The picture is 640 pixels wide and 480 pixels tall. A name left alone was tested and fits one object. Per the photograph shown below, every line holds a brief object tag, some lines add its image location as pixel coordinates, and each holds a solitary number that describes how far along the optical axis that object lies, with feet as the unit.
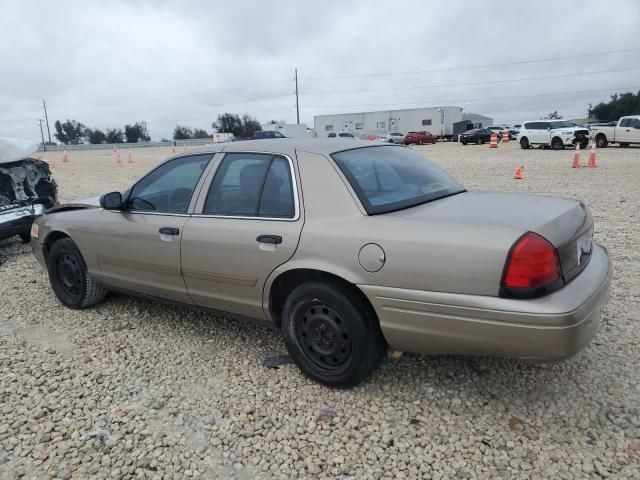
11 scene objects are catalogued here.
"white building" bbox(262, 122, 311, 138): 164.45
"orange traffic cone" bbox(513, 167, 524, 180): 42.09
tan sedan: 7.77
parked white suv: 79.15
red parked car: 136.05
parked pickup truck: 74.08
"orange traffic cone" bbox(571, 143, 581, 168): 50.55
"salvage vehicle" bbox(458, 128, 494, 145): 121.70
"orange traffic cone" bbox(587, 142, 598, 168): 50.16
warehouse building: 157.38
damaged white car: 21.40
